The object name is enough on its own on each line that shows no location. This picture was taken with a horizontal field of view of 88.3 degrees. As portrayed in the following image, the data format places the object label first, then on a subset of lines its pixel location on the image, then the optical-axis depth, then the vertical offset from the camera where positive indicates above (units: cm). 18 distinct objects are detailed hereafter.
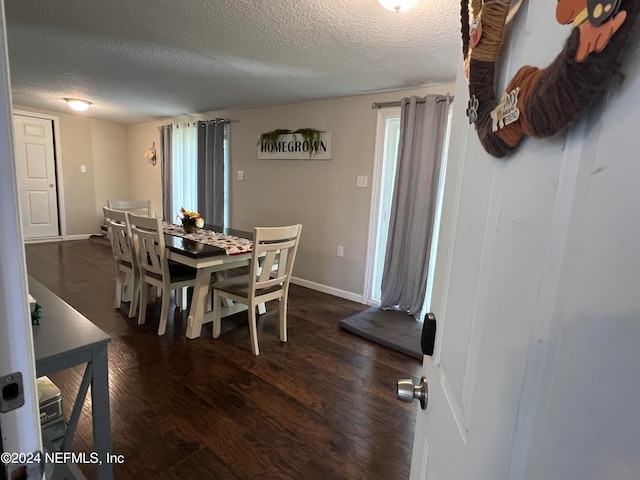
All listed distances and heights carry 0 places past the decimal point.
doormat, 254 -115
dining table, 239 -57
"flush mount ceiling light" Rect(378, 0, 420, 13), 151 +86
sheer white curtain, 497 +20
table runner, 257 -49
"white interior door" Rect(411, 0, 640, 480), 24 -10
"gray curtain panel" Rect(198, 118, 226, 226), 450 +16
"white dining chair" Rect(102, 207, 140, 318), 274 -68
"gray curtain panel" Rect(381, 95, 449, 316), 286 -8
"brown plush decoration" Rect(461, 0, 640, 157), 23 +11
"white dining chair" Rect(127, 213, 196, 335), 245 -69
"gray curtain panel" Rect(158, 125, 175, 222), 524 +16
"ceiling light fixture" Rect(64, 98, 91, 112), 420 +89
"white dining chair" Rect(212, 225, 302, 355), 227 -71
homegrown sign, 360 +43
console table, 98 -55
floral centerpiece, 315 -40
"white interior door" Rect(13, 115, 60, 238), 517 -7
